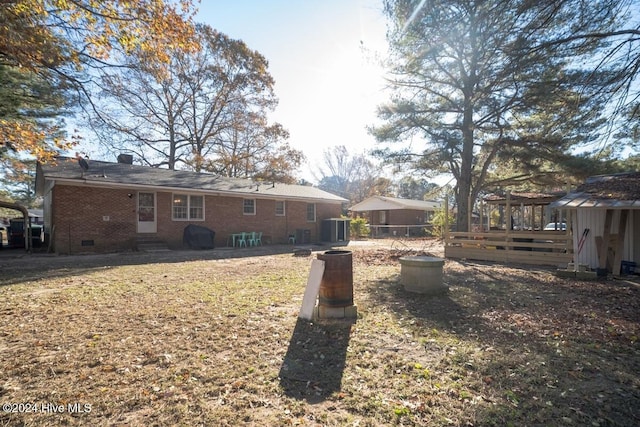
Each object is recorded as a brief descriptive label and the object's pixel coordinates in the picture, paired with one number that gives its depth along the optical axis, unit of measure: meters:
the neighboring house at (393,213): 30.89
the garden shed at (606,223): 8.05
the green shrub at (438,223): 23.01
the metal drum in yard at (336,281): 4.77
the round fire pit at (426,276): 6.34
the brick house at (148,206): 12.16
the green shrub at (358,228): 25.78
